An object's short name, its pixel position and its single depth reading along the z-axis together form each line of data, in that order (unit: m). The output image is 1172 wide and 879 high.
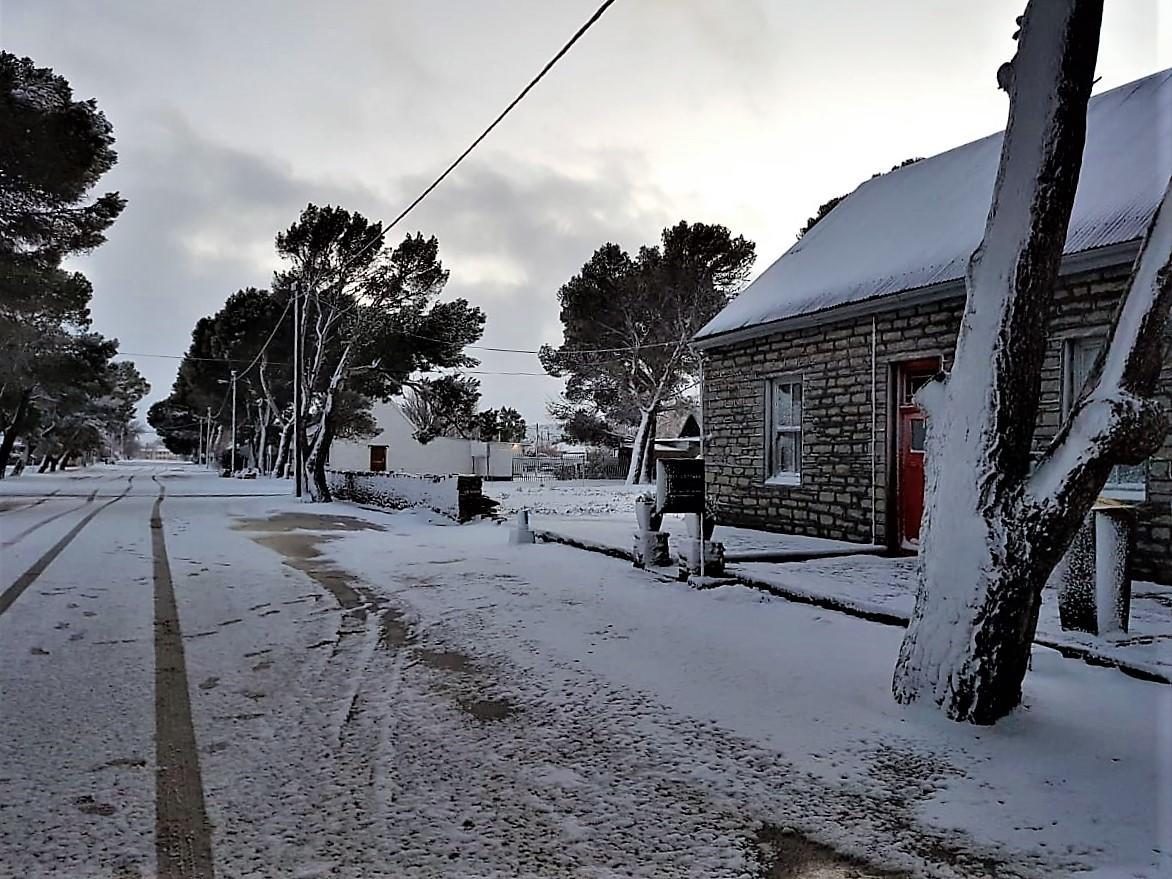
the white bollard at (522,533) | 11.13
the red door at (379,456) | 53.66
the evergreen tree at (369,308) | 25.84
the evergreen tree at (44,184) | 15.19
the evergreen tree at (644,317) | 30.16
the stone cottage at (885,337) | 7.72
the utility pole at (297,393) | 23.28
